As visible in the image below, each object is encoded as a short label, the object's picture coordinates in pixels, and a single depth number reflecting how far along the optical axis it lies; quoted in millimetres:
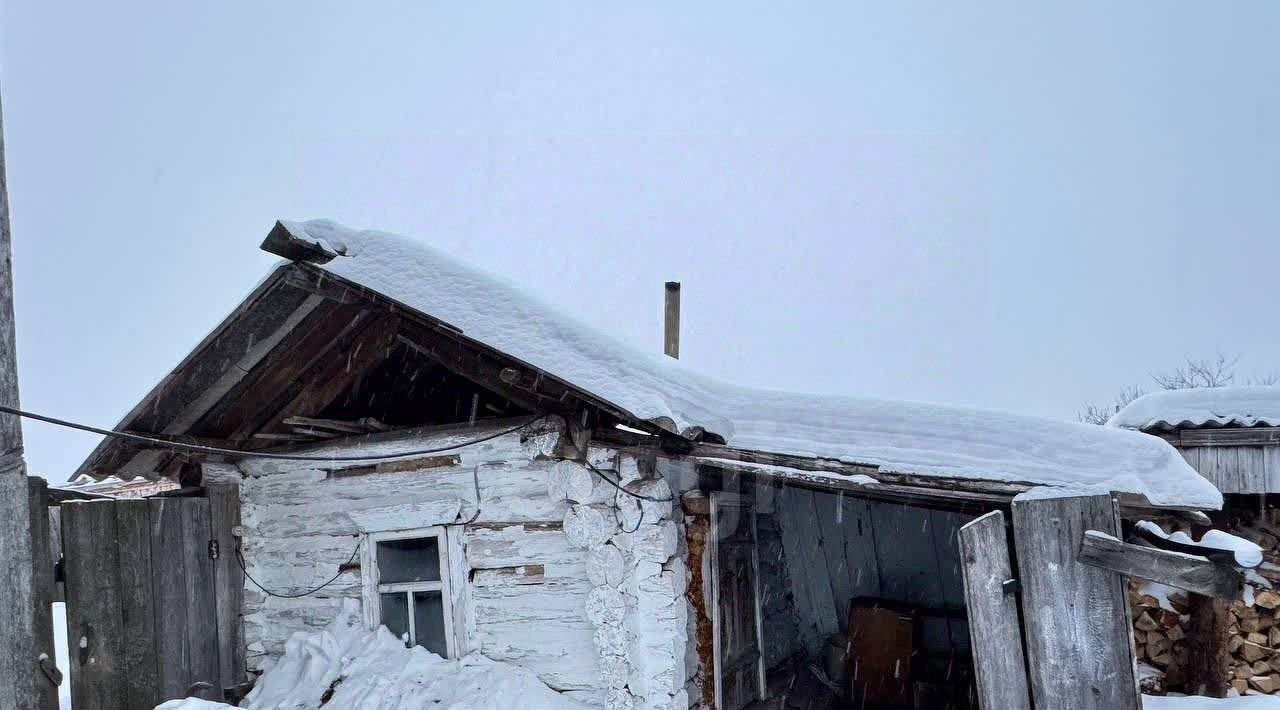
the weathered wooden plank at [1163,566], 3994
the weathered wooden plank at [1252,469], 8836
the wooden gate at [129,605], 6152
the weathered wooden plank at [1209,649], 8344
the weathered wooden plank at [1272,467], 8781
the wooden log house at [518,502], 4645
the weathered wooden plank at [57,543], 6129
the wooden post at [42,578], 5766
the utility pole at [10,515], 4418
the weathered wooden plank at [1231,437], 8914
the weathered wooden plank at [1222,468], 8938
